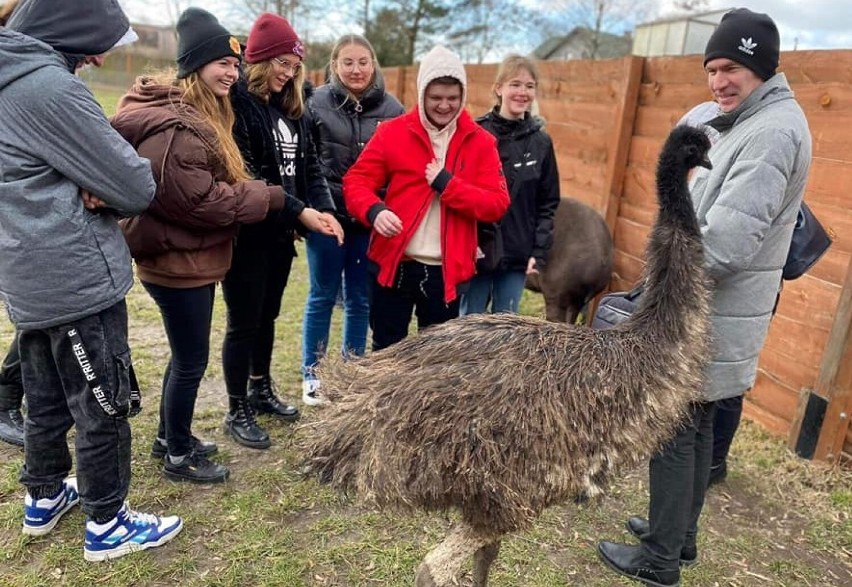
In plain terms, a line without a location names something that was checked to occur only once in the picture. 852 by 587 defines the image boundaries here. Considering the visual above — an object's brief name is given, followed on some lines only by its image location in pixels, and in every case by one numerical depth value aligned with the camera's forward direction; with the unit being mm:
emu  1621
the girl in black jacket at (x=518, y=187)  3744
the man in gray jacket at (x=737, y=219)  2098
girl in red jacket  3088
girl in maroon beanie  3062
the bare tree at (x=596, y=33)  30219
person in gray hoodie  2074
